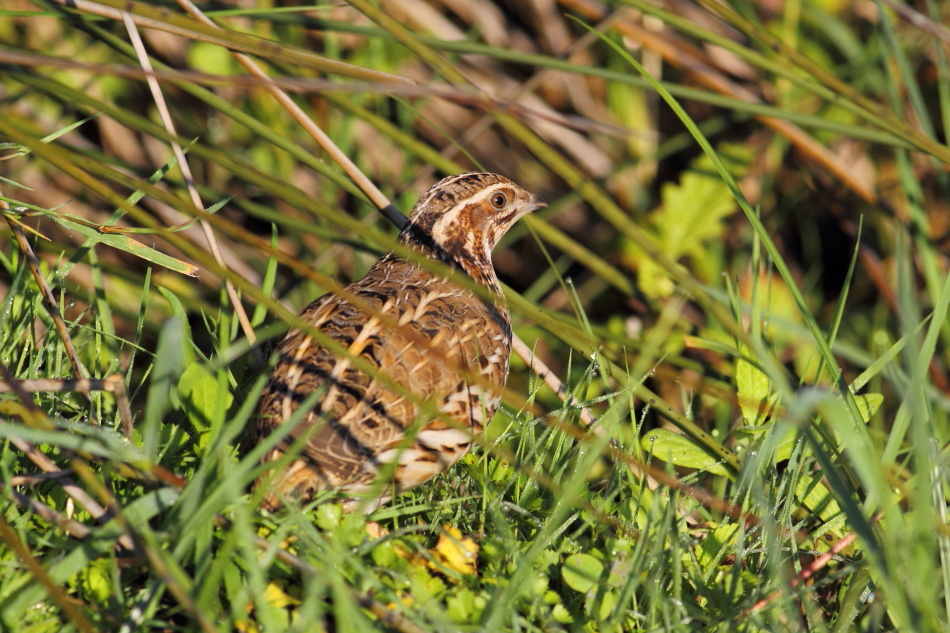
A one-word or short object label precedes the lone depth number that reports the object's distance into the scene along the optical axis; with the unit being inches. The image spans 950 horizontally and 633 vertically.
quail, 210.8
